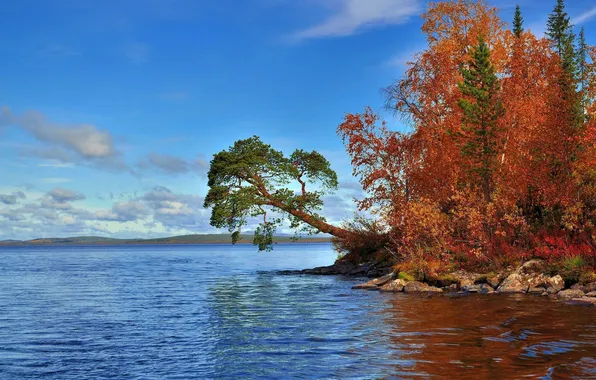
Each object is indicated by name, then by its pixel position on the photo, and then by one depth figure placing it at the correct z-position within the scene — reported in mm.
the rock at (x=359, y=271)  44997
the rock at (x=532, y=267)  28875
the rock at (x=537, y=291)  26836
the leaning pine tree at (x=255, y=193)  50406
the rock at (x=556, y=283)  26578
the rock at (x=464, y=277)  29922
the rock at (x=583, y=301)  22552
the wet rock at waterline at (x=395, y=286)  31094
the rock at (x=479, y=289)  28281
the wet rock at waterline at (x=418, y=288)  29859
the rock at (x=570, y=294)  24553
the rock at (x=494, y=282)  28975
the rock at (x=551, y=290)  26362
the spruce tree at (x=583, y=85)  32838
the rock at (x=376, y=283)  33312
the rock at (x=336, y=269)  47750
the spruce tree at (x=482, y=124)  33812
